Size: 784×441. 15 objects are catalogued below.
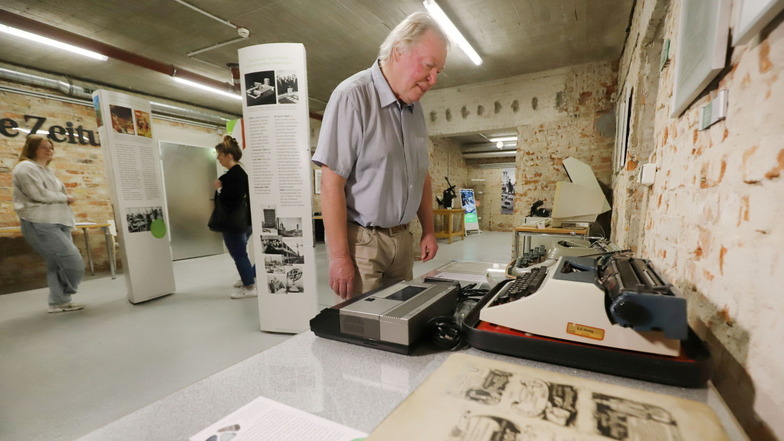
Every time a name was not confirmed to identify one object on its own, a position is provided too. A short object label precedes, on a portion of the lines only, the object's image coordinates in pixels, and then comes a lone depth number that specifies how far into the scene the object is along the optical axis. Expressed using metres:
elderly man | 1.06
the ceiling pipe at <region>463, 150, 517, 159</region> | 9.72
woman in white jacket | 2.71
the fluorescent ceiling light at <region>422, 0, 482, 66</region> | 2.93
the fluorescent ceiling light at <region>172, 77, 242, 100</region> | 4.51
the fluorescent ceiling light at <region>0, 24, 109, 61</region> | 2.99
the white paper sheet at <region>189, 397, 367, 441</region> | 0.42
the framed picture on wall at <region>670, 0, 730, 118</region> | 0.64
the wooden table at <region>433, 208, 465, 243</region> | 6.34
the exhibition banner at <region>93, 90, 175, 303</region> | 3.06
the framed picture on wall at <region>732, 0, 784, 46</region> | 0.45
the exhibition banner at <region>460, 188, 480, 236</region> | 9.02
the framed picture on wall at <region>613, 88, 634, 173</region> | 2.75
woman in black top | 2.99
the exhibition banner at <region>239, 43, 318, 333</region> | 2.21
